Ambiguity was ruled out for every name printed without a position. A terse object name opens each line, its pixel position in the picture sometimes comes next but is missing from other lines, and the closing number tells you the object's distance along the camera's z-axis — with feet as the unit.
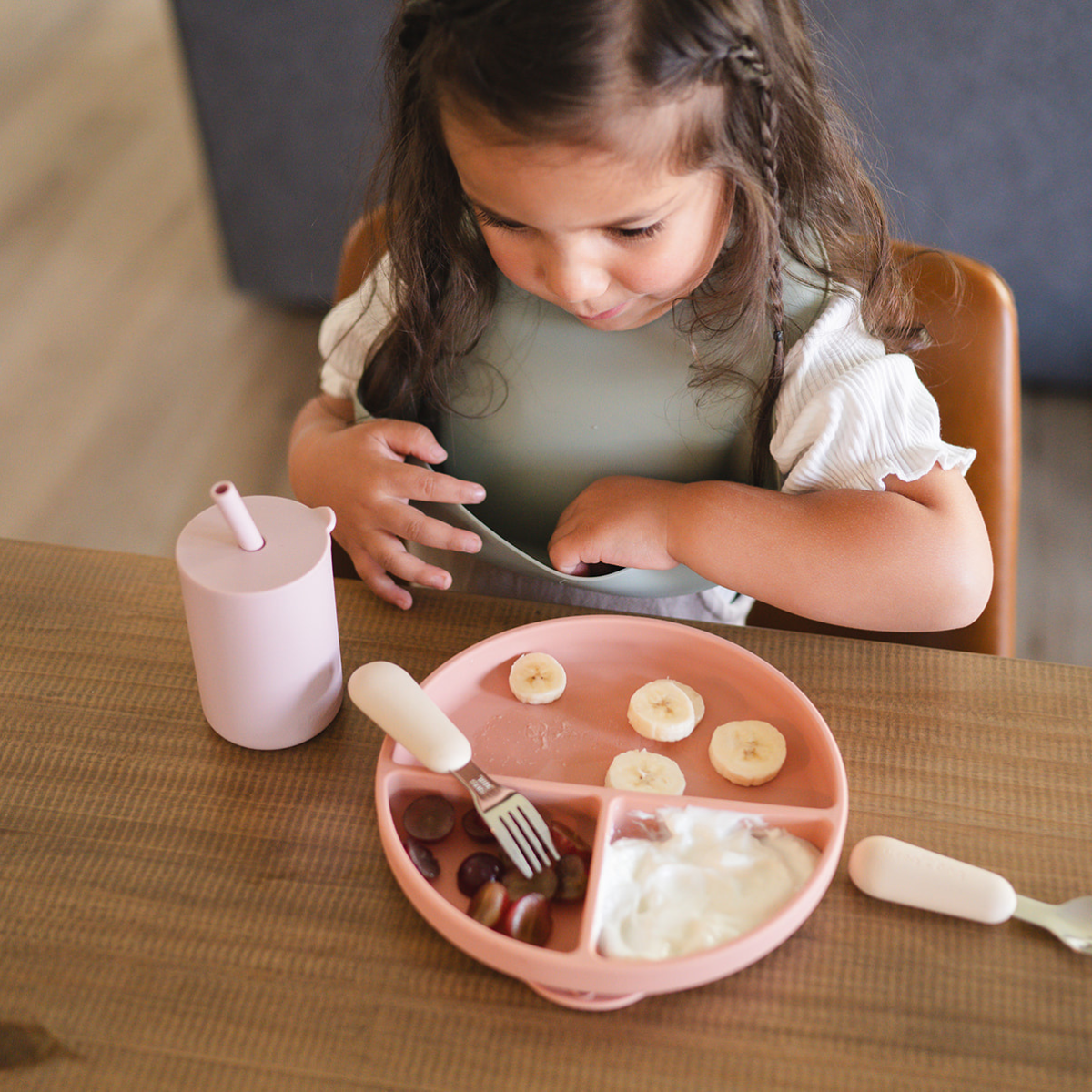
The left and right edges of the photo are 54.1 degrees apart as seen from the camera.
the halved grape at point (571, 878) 2.16
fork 2.20
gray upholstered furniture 6.37
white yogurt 2.06
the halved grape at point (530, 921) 2.08
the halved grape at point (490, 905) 2.08
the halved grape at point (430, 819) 2.25
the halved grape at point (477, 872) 2.17
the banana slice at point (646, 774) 2.37
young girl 2.41
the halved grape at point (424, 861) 2.18
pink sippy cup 2.17
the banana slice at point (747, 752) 2.40
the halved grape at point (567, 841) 2.24
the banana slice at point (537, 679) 2.58
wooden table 1.95
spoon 2.13
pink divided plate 2.00
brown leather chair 3.24
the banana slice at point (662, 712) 2.49
